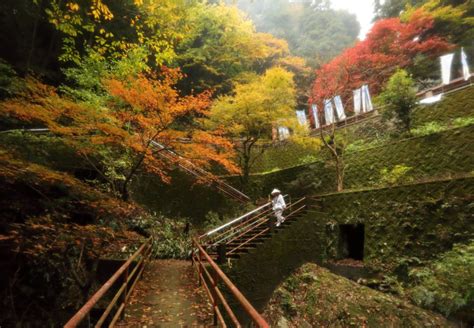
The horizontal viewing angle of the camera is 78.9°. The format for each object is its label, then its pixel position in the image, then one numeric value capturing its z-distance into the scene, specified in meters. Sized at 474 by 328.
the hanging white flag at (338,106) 19.49
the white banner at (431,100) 13.57
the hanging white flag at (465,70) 13.52
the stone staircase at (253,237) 8.32
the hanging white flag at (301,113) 20.23
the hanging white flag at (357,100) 18.67
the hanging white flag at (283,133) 17.61
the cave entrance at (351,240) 10.01
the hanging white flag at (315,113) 20.12
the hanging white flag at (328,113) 19.88
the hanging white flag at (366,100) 18.07
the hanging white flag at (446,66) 15.68
